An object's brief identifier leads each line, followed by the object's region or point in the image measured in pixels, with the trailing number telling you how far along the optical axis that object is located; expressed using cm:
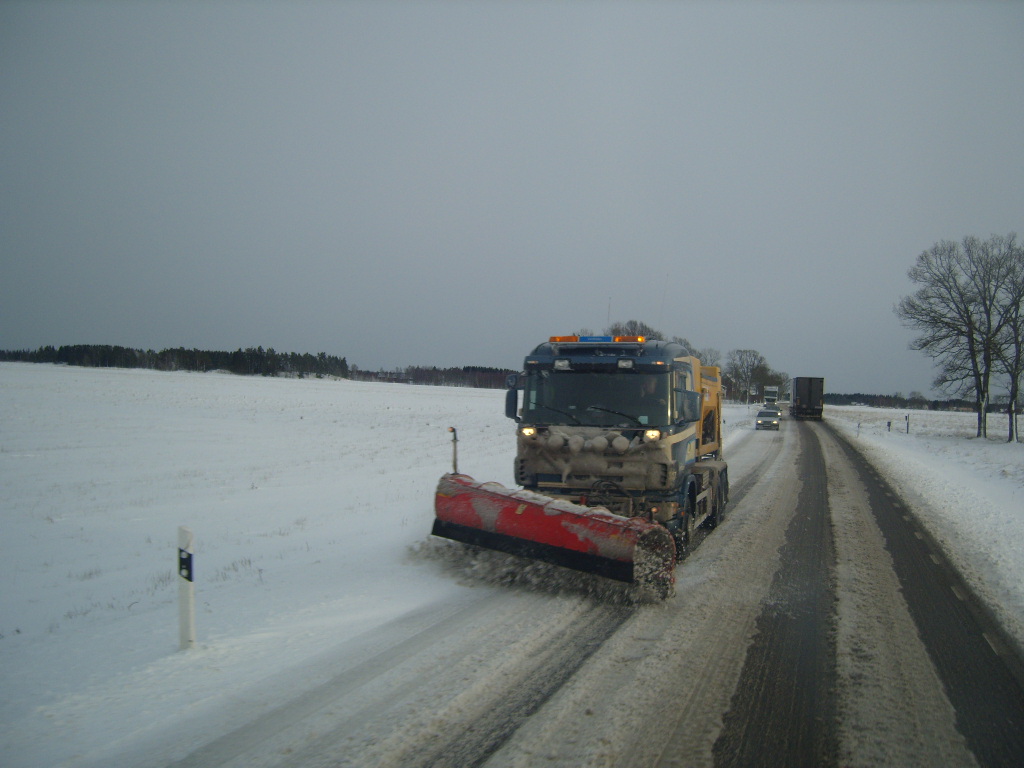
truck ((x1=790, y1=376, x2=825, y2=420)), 5250
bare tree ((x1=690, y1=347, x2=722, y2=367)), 9988
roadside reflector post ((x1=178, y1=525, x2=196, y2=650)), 480
